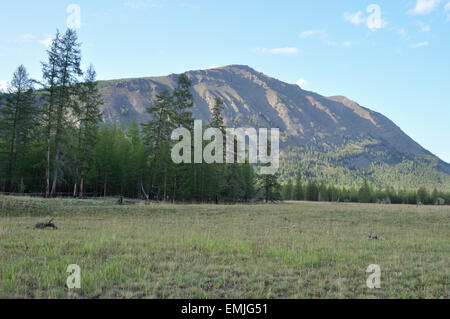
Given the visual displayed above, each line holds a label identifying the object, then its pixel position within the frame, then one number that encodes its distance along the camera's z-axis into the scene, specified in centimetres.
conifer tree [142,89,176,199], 4009
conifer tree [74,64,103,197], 3538
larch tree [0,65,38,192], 3709
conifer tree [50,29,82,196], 3031
